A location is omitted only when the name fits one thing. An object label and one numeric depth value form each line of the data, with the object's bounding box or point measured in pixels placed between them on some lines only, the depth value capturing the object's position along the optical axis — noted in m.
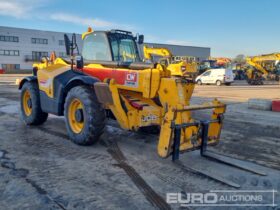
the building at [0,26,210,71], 42.67
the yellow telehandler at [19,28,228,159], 3.81
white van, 21.41
